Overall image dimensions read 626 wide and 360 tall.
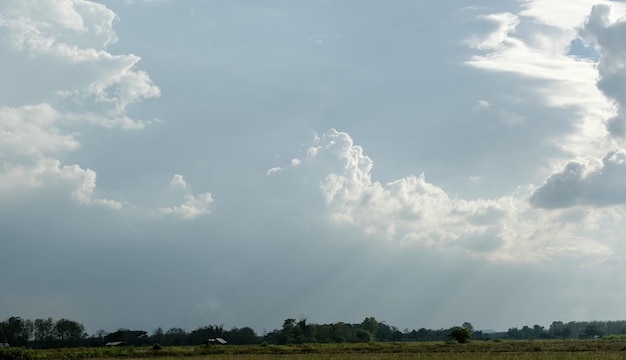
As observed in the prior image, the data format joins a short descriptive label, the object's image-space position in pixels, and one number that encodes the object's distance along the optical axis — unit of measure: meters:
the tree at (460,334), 93.38
